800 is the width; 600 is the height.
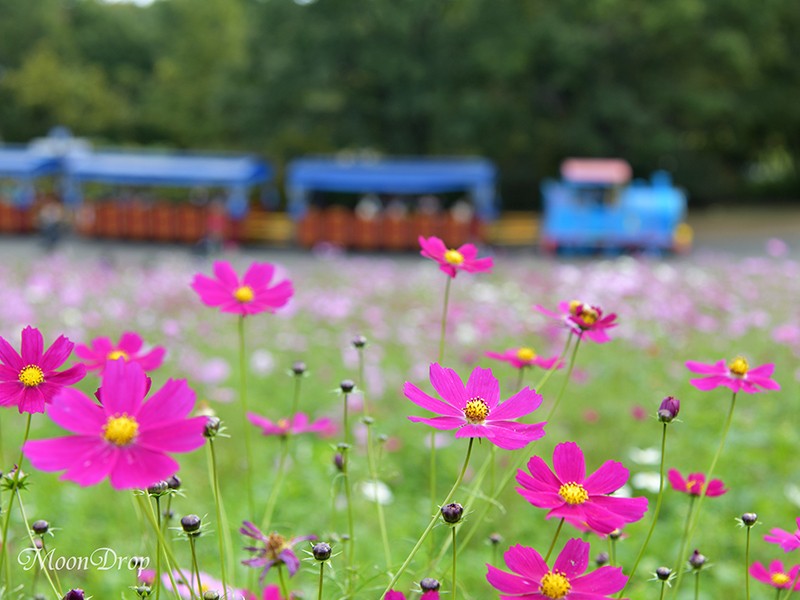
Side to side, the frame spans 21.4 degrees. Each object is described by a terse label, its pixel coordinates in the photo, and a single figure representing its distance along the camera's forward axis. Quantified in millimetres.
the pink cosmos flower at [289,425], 1441
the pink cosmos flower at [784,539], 1257
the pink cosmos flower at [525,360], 1437
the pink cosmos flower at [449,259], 1376
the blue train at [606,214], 14313
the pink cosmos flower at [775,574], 1297
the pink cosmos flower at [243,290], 1353
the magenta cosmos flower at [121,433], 1101
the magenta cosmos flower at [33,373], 1206
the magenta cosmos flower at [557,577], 1166
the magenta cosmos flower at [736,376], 1339
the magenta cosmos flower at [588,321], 1357
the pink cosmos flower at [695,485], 1379
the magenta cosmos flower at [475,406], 1197
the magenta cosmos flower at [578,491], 1179
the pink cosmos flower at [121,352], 1352
